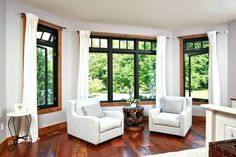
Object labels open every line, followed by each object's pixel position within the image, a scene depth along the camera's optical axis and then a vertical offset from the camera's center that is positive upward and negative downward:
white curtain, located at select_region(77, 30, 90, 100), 4.49 +0.29
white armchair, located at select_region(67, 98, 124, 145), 3.25 -0.91
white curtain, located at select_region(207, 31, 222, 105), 4.65 +0.09
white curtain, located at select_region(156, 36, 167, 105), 5.13 +0.39
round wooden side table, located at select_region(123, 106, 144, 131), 4.25 -0.96
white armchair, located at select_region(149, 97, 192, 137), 3.68 -0.86
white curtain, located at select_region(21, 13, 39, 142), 3.41 +0.12
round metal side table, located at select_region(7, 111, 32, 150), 3.16 -1.02
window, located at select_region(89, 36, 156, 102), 4.92 +0.28
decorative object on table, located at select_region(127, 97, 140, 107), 4.57 -0.63
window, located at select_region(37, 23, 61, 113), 3.97 +0.23
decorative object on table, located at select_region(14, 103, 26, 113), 3.20 -0.55
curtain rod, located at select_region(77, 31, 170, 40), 4.76 +1.23
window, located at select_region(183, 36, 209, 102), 5.07 +0.32
